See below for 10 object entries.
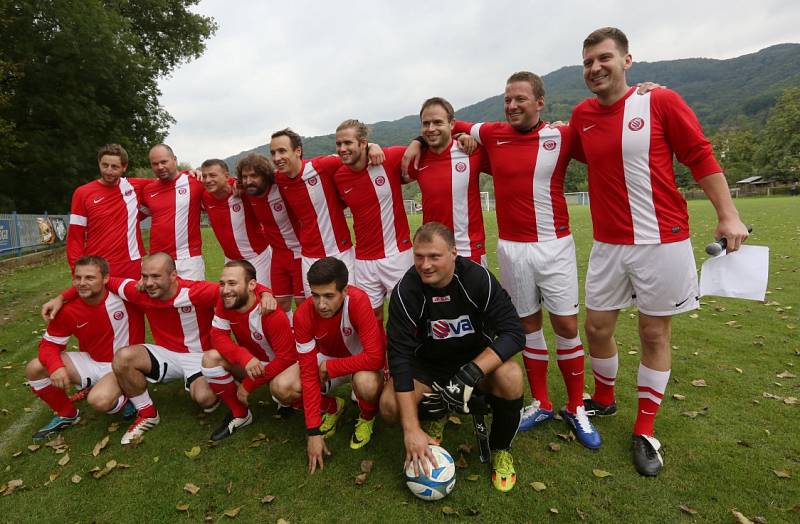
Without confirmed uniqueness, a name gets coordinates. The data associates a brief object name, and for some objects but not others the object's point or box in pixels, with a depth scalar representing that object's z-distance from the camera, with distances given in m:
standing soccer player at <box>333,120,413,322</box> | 4.12
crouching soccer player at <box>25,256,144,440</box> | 3.80
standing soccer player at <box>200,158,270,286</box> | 4.76
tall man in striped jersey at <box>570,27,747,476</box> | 2.90
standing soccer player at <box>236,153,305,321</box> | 4.48
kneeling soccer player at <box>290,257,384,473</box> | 3.22
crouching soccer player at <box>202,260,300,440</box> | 3.62
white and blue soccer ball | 2.75
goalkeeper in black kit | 2.88
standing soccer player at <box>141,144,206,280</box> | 4.87
